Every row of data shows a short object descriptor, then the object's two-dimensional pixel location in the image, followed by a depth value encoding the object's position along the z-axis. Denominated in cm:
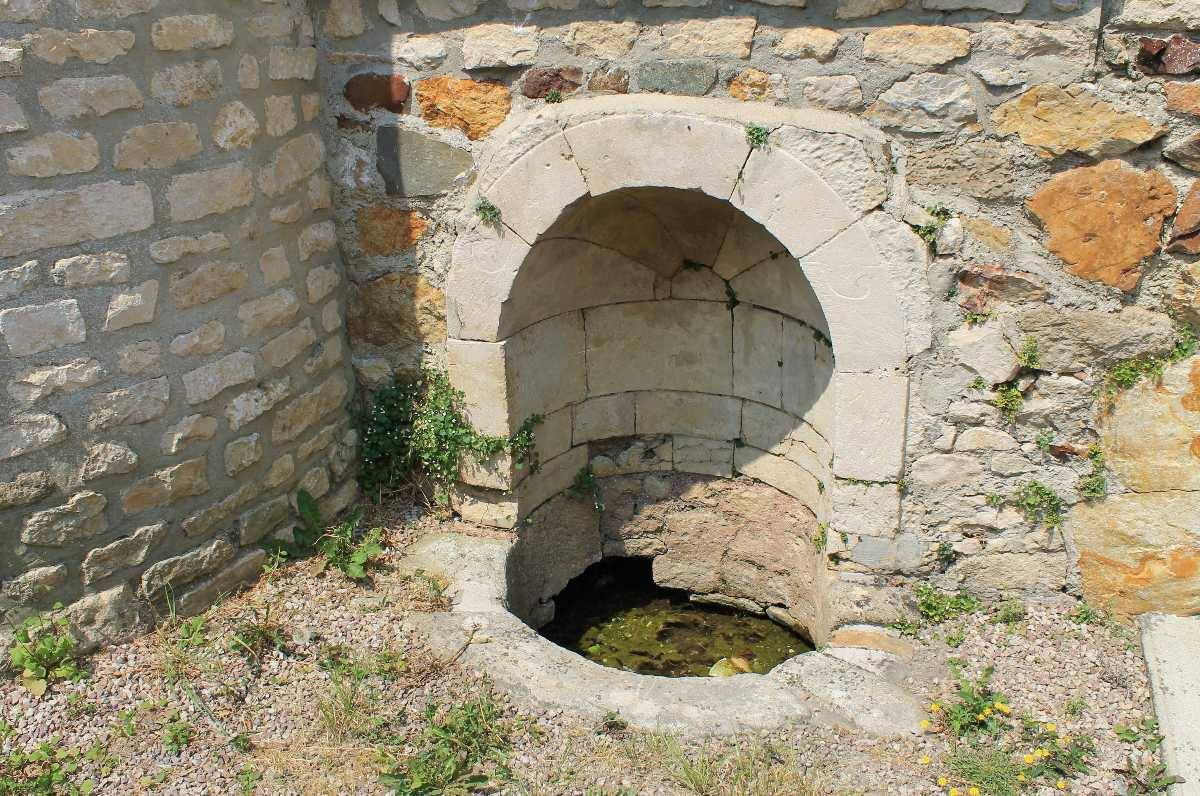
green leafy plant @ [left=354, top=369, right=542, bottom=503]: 418
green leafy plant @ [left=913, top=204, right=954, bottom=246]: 323
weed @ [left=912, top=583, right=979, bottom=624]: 364
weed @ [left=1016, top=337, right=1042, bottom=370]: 330
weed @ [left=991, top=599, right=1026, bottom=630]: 358
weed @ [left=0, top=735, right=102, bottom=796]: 283
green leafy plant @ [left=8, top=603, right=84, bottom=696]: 312
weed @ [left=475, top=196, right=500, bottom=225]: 377
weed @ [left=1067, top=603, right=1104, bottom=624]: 352
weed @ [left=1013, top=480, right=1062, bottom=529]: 345
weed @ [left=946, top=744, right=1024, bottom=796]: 287
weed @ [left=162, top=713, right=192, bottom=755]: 301
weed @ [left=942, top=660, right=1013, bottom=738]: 310
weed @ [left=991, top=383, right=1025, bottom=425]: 337
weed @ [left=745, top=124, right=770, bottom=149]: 330
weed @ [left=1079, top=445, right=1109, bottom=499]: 336
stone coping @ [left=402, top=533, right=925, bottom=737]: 316
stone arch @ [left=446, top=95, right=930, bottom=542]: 328
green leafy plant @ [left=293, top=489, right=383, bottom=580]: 391
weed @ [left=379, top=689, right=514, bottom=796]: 286
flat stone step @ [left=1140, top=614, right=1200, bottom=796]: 289
